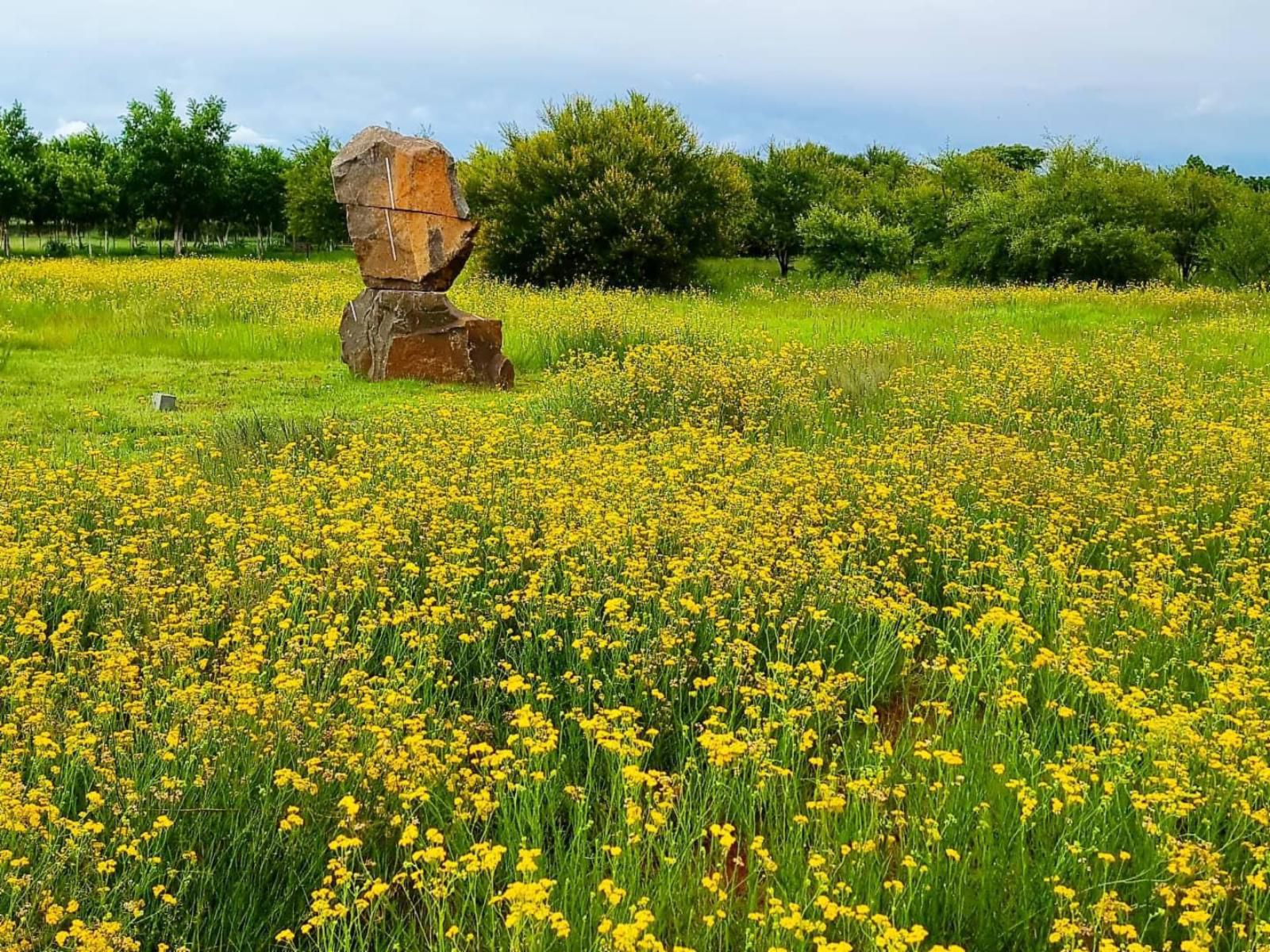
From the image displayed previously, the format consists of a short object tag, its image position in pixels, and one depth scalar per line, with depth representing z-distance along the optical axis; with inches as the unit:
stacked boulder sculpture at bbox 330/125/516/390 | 459.8
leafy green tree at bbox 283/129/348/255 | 1681.8
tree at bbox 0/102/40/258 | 1552.7
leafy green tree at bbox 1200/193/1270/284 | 1004.6
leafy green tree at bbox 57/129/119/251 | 1604.3
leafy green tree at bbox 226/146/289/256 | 1868.8
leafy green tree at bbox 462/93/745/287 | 933.2
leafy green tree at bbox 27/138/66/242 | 1625.2
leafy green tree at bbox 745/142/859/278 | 1305.4
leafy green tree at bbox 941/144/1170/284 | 1045.8
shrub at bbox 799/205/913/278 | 1103.6
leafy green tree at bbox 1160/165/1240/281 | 1159.6
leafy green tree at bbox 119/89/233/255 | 1599.4
